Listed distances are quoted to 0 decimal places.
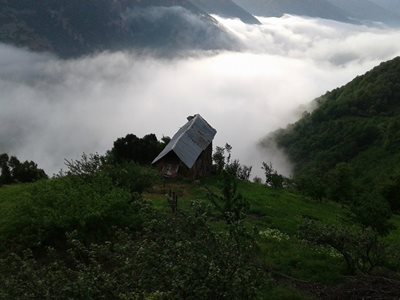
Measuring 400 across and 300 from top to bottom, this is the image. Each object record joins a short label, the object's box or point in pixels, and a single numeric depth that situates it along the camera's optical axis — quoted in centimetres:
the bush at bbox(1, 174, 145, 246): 2097
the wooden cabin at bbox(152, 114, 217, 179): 4344
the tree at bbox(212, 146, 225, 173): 5148
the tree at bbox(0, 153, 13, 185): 4391
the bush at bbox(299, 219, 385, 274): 1920
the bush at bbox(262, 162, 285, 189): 4909
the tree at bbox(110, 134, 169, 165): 4919
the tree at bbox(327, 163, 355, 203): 4897
